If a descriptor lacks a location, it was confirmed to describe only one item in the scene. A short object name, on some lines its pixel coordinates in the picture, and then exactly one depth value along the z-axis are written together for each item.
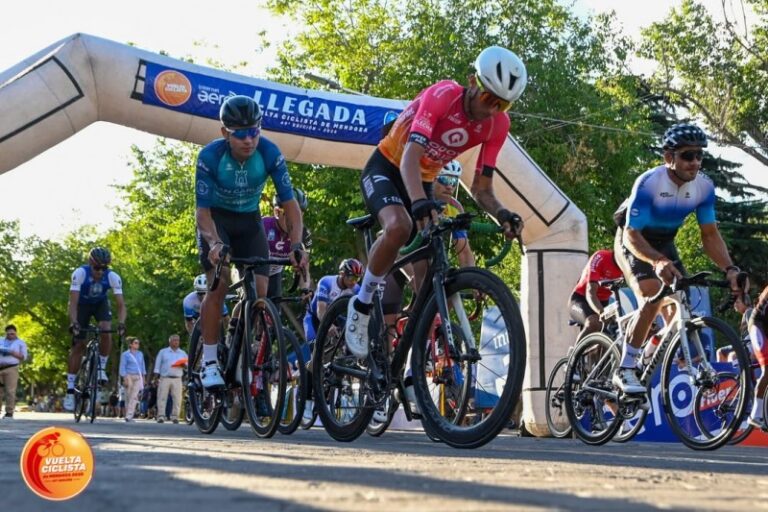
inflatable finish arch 12.89
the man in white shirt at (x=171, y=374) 21.59
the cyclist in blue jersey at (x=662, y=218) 8.77
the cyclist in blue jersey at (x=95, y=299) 14.66
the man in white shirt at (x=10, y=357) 21.75
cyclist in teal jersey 8.90
